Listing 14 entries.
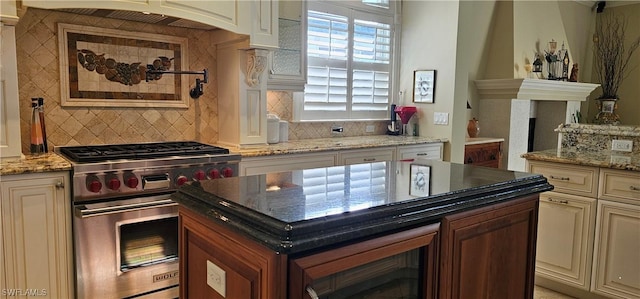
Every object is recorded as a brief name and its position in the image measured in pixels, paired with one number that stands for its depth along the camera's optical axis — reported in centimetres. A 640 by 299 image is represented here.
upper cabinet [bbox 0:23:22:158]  250
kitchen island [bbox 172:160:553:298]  115
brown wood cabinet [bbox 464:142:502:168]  512
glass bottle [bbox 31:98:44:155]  279
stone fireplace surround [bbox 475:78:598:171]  568
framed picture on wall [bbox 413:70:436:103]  482
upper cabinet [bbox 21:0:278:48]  262
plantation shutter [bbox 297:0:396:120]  437
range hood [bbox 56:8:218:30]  291
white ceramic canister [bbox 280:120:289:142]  398
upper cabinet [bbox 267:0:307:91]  385
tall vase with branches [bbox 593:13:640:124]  714
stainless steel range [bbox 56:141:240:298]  252
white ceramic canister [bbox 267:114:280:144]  378
